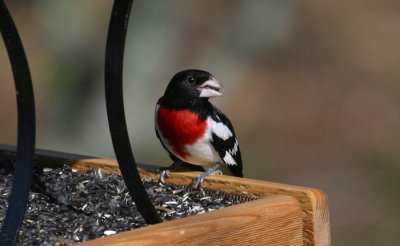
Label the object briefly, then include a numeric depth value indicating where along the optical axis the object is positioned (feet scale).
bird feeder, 19.98
